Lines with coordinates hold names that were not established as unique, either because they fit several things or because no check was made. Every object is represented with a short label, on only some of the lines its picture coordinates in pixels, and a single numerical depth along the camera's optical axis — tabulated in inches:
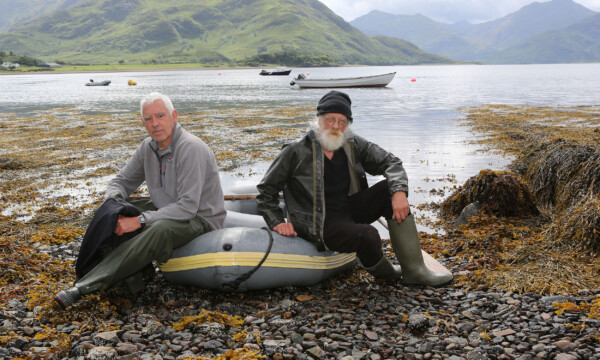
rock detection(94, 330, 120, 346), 175.9
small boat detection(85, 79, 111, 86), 3331.7
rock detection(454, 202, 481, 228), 354.6
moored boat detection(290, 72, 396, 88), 2586.1
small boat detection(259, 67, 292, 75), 4886.8
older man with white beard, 223.1
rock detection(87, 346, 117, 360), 165.0
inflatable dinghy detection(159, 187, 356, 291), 220.8
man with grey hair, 203.9
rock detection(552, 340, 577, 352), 161.2
